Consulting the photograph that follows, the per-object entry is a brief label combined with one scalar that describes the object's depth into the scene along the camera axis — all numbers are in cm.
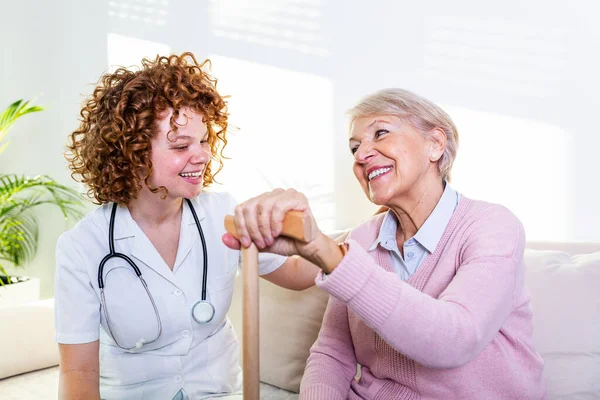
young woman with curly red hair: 162
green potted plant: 338
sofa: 158
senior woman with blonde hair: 103
